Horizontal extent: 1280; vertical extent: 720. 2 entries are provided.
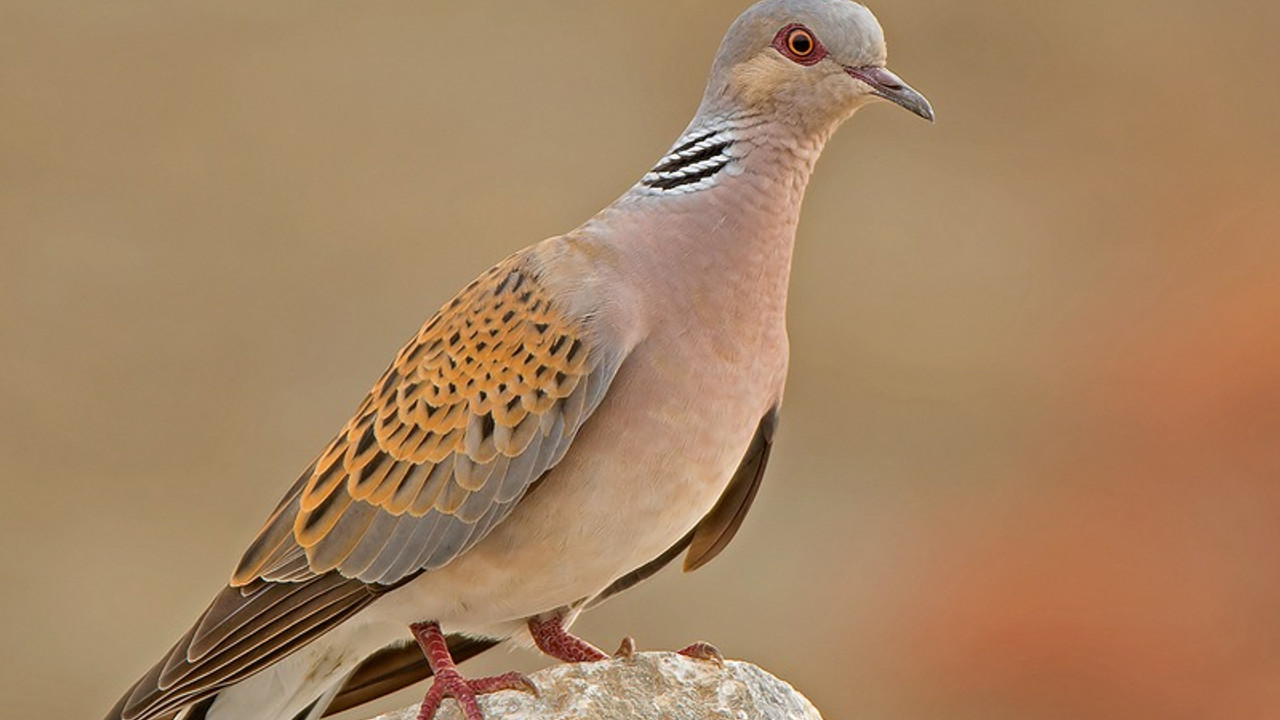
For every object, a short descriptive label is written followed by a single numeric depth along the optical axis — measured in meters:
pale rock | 7.43
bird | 7.40
